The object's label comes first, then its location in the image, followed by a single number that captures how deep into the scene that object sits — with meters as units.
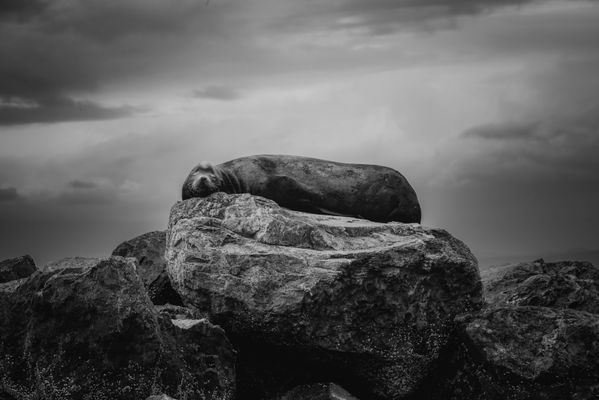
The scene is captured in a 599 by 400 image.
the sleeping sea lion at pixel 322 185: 15.84
